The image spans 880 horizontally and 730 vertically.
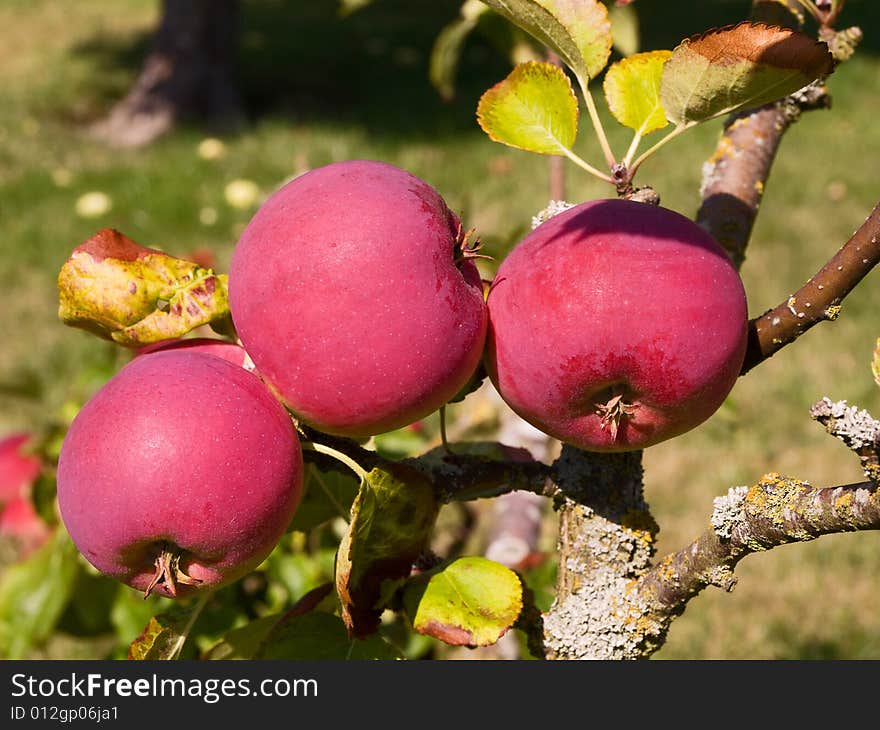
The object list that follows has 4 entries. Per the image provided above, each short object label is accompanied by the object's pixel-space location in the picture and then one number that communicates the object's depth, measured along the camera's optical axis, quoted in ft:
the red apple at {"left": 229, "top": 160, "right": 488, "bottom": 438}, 2.10
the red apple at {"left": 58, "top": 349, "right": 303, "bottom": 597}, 2.09
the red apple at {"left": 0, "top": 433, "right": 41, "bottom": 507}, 3.66
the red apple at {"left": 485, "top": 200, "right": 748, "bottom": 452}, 2.10
